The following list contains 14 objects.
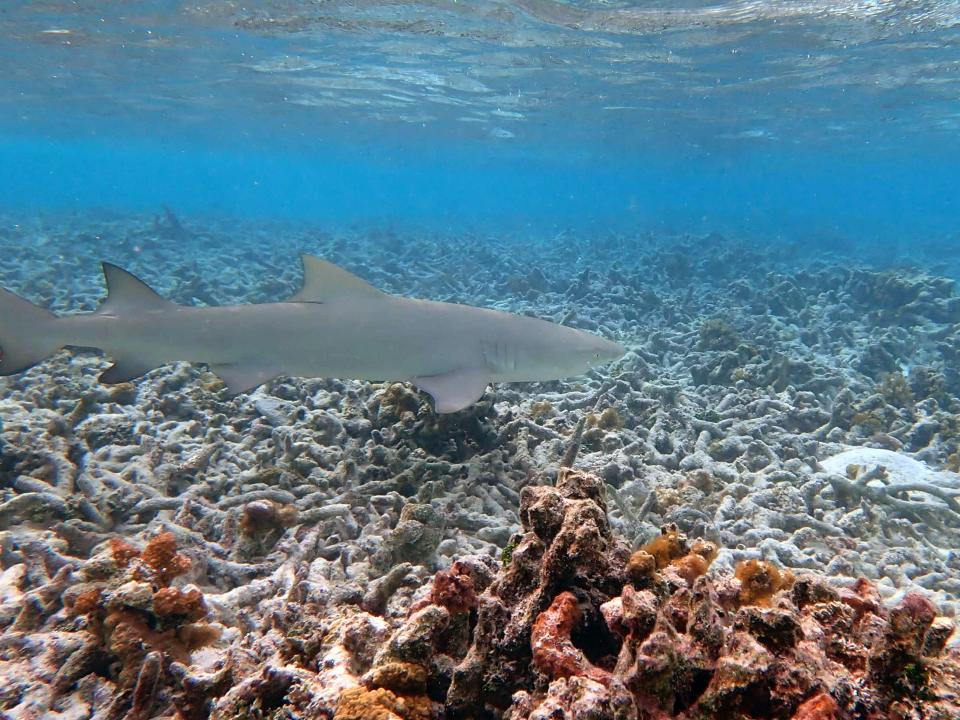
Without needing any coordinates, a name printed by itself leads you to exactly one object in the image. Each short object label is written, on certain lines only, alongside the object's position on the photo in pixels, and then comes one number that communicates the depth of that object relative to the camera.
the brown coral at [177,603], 2.46
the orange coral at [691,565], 2.06
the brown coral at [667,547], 2.19
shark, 4.84
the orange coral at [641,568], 1.83
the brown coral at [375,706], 1.50
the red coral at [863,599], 1.82
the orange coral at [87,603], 2.46
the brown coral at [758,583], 2.00
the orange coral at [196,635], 2.52
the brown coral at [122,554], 2.76
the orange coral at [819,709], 1.27
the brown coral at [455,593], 2.02
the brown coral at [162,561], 2.67
